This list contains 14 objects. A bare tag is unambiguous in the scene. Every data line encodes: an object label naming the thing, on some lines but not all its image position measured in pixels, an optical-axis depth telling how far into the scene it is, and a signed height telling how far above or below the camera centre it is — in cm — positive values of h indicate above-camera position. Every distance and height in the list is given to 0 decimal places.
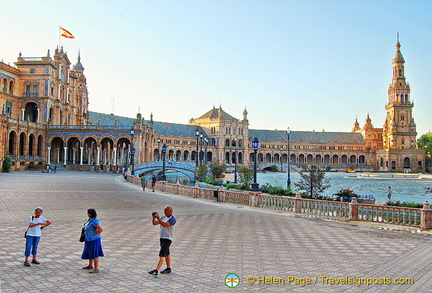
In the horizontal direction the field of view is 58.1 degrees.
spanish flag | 6598 +2111
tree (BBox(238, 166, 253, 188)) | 3944 -157
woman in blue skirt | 870 -181
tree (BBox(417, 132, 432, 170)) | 13562 +715
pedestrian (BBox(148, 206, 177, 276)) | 868 -170
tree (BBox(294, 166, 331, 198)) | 2809 -145
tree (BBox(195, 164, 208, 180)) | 5469 -160
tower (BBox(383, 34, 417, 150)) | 13300 +1711
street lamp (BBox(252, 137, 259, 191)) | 2421 +85
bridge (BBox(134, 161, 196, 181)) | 5793 -122
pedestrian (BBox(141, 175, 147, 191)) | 3400 -203
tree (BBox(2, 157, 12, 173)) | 4944 -106
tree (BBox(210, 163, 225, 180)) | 4947 -140
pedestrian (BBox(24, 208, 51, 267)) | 921 -181
